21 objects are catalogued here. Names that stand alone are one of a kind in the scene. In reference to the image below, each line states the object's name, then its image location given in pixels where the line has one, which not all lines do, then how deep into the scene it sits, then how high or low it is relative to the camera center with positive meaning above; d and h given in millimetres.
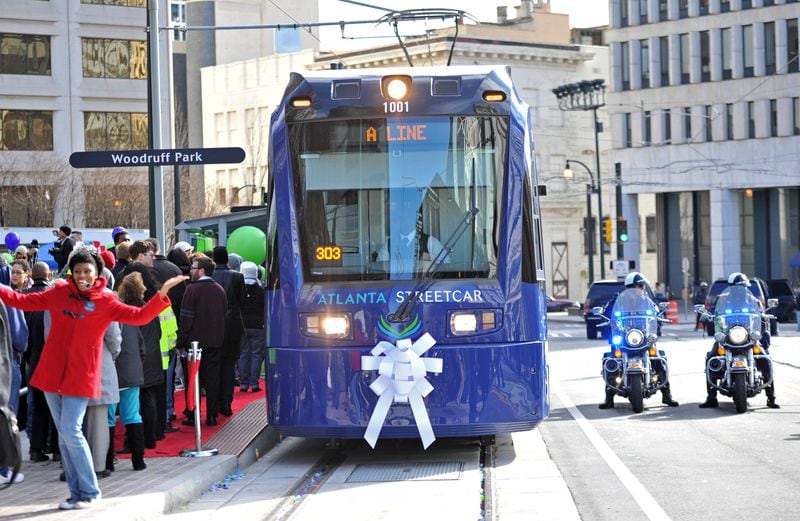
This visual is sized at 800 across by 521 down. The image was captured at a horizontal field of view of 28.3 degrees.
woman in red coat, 10695 -702
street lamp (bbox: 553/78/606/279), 68650 +6866
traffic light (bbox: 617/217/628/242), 58406 +231
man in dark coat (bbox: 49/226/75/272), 17817 -20
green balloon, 26500 +7
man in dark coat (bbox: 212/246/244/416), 17281 -1123
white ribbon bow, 13469 -1163
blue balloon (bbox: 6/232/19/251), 22094 +145
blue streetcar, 13578 -167
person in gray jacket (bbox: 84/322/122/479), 11609 -1105
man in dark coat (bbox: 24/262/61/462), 13617 -1407
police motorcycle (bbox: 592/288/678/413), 18328 -1376
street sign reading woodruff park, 18281 +1054
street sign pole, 22156 +2322
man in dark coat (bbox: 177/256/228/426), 16172 -704
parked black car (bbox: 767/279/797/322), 54219 -2256
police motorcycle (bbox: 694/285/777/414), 17984 -1376
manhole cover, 13219 -1980
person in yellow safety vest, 14266 -850
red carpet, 14359 -1871
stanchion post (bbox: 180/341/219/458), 13547 -1659
